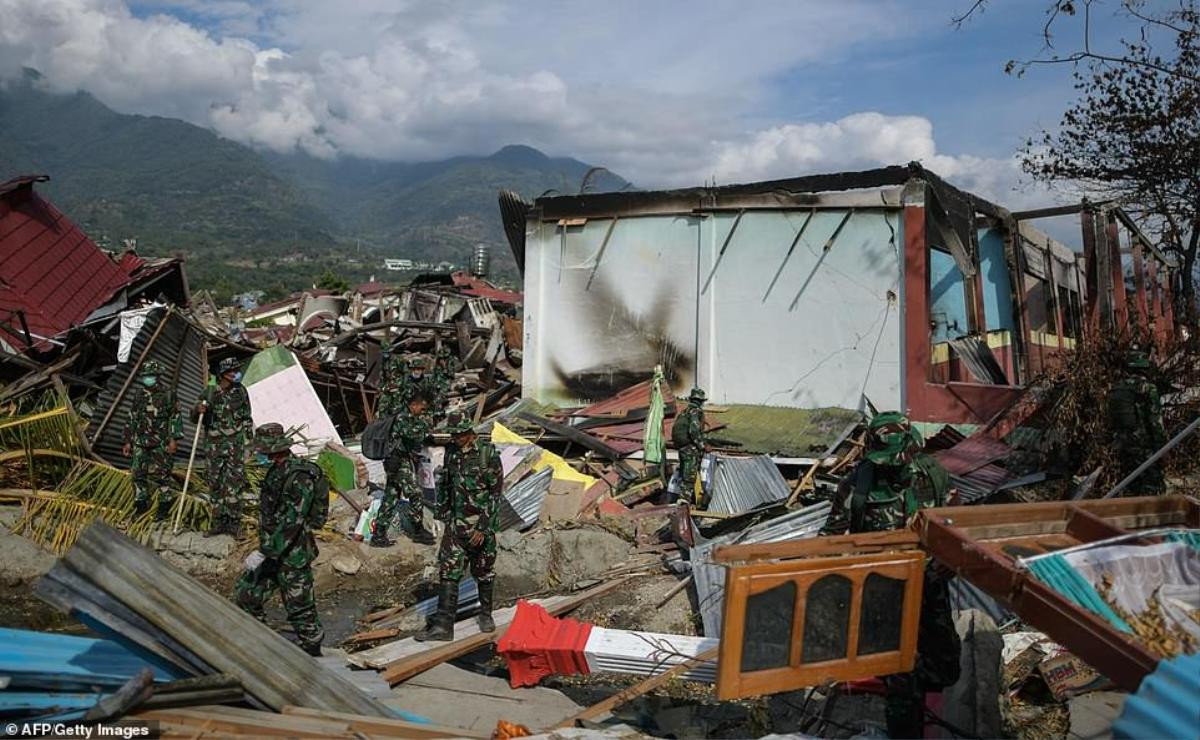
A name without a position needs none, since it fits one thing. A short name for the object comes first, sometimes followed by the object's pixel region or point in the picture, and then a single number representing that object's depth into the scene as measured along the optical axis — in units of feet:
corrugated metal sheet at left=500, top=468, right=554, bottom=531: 30.58
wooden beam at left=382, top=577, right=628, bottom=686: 17.93
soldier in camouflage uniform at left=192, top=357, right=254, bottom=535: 28.84
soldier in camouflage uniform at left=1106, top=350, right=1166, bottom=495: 23.59
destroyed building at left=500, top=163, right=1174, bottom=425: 36.29
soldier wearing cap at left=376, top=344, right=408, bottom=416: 33.11
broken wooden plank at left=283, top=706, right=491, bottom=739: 11.27
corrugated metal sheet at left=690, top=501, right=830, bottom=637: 20.77
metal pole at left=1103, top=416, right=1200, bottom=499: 18.26
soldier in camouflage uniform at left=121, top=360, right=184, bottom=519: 28.71
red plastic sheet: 17.08
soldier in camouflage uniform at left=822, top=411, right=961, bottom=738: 13.46
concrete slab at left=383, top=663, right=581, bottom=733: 16.56
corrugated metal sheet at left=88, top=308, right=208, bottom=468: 32.24
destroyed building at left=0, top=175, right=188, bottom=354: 41.42
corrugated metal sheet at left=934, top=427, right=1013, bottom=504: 27.17
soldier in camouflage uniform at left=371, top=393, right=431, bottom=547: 29.76
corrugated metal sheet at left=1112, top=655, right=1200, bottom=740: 7.52
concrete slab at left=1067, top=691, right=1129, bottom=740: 15.39
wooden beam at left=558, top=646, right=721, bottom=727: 15.67
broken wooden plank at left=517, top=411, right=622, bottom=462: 36.70
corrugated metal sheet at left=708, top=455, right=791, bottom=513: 29.68
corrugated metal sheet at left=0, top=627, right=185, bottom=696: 11.42
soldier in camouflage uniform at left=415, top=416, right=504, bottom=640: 20.57
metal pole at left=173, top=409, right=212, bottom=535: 28.81
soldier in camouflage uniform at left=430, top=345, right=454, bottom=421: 33.42
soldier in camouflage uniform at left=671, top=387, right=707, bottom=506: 31.27
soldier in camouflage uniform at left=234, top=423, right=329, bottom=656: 18.75
